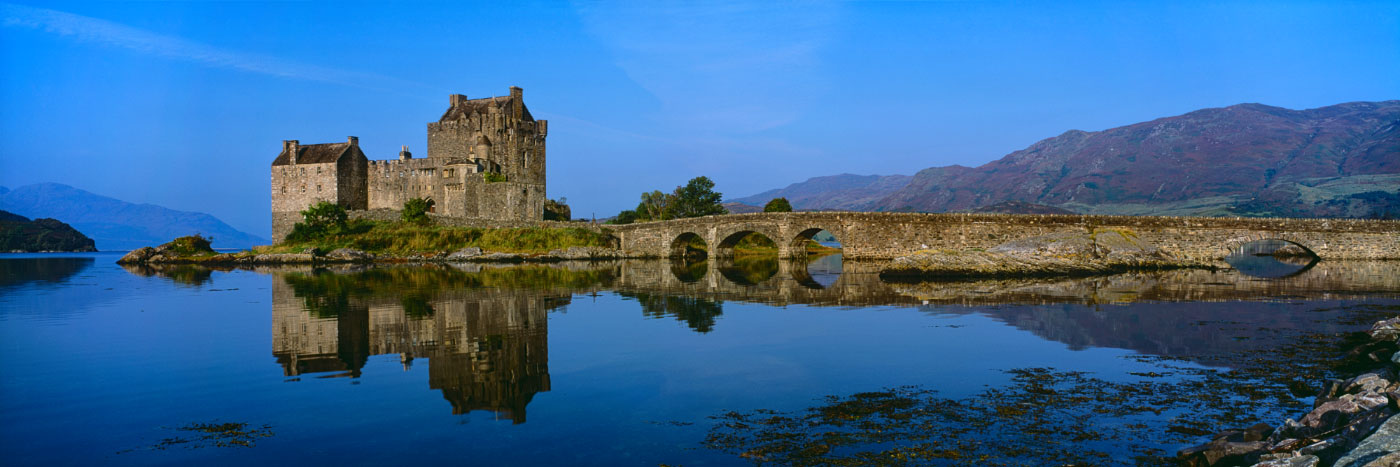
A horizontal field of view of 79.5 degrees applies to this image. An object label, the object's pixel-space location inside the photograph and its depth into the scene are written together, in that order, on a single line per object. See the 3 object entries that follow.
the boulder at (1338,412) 6.99
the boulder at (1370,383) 7.94
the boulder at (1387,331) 12.04
